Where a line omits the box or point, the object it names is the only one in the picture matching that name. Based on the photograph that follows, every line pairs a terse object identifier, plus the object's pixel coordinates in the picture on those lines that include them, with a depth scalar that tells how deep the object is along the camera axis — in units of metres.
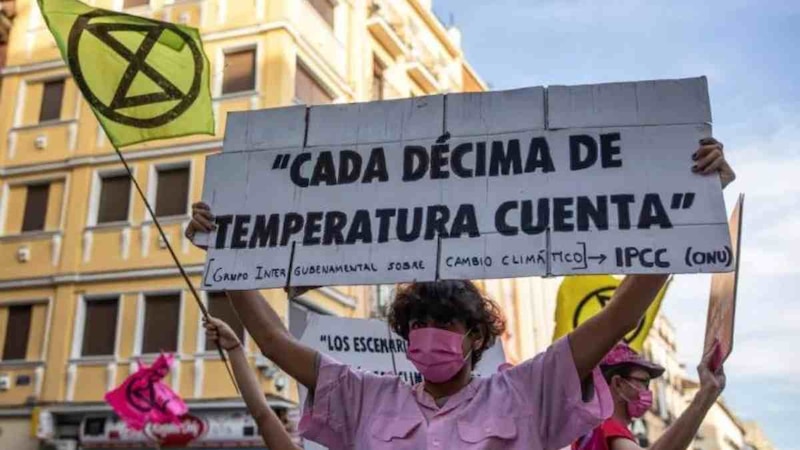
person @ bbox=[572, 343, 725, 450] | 3.07
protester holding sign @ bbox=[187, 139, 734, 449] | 2.53
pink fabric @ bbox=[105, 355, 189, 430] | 13.66
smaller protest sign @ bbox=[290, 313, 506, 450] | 5.68
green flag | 3.68
